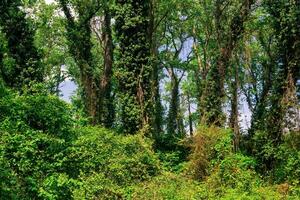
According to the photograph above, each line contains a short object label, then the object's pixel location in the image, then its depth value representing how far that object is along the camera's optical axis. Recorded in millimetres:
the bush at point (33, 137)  17391
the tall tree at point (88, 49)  32500
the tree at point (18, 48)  27859
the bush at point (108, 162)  19000
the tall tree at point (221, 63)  31453
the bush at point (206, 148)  24906
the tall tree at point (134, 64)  28203
